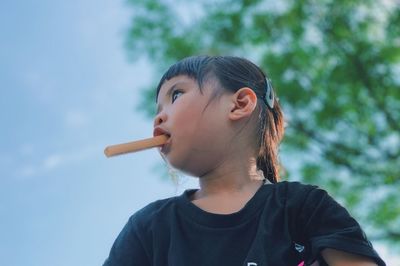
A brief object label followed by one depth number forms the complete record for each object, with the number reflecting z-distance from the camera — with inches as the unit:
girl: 51.2
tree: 256.1
